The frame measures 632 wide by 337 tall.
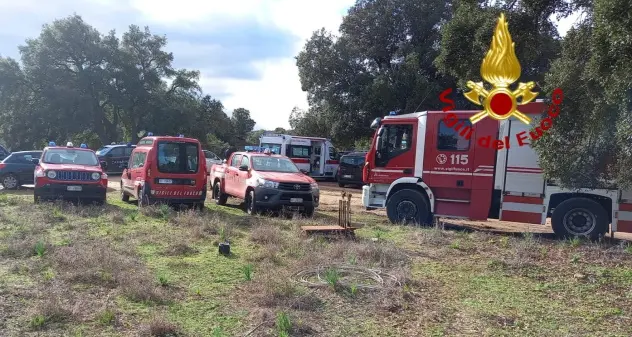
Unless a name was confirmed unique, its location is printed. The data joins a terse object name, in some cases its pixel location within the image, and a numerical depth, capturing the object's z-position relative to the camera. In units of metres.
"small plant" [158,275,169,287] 6.16
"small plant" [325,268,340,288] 6.17
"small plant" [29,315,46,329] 4.75
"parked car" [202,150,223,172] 26.08
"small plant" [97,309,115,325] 4.91
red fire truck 10.30
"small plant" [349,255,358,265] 7.41
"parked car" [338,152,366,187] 24.45
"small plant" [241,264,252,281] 6.54
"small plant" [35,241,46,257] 7.33
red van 12.52
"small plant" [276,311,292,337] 4.78
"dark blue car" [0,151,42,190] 17.62
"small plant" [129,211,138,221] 11.10
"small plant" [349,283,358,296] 6.02
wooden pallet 9.40
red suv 12.55
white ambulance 27.39
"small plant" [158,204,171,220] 11.38
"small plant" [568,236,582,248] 9.06
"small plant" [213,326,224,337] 4.69
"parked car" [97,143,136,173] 24.64
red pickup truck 12.44
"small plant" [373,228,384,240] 9.79
